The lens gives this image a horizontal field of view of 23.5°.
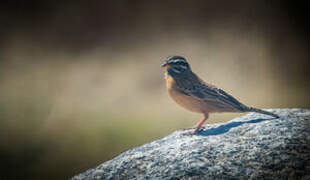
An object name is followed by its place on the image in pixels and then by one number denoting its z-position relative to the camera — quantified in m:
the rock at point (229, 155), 11.75
